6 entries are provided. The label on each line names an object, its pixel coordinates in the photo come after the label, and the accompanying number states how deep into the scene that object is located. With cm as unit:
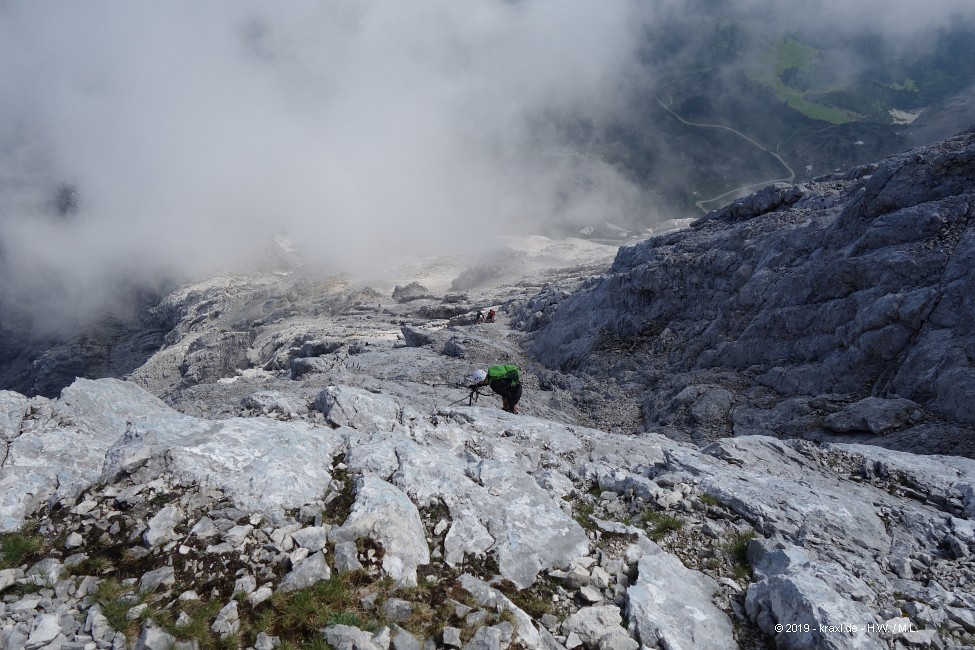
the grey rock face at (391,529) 661
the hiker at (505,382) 1702
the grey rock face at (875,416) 1470
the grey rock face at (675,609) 597
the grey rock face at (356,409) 1221
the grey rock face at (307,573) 602
